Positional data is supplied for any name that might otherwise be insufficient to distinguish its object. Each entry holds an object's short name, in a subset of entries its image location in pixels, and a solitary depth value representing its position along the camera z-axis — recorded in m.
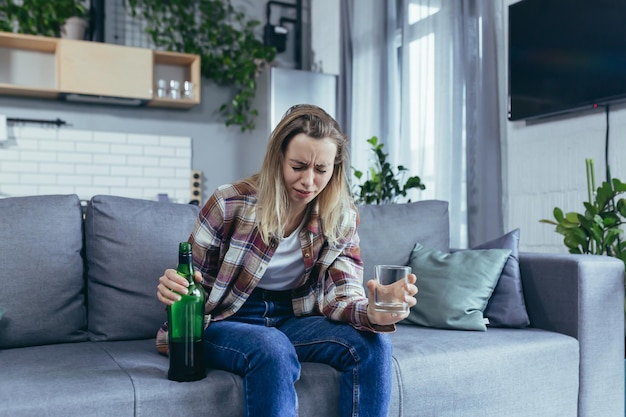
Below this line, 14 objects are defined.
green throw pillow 2.08
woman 1.43
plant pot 4.25
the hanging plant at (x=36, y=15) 4.22
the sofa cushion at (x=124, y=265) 1.87
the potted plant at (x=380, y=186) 3.31
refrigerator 4.37
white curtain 3.05
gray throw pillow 2.10
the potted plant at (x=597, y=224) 2.22
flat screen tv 2.48
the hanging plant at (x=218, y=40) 4.71
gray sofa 1.55
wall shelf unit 4.13
